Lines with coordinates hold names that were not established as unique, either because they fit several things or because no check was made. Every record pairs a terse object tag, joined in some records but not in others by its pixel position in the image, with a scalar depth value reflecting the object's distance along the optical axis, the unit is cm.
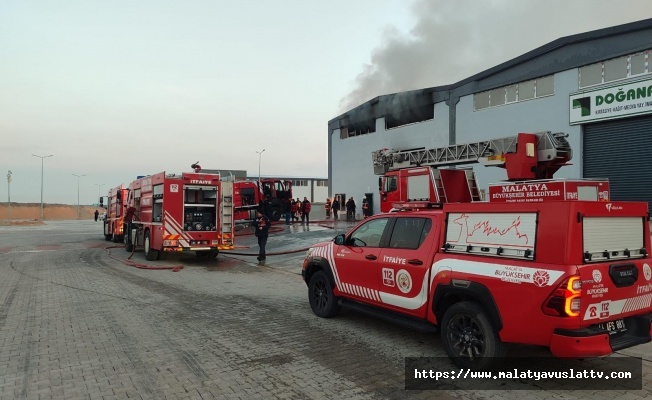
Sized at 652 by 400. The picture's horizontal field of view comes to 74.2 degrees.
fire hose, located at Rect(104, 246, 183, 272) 1248
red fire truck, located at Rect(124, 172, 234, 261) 1356
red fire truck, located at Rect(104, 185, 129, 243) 2052
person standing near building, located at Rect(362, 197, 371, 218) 2772
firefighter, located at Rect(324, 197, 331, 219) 3594
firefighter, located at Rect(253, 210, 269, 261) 1369
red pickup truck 378
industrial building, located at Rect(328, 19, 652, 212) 1734
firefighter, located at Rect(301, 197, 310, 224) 2927
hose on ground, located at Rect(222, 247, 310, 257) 1465
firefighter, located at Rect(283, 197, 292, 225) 2892
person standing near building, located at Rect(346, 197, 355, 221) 3170
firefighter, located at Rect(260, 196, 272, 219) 2162
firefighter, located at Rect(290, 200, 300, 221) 3130
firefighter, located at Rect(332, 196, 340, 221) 3269
